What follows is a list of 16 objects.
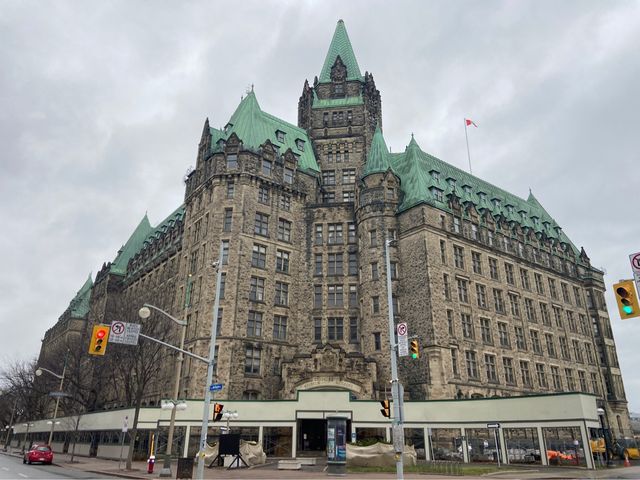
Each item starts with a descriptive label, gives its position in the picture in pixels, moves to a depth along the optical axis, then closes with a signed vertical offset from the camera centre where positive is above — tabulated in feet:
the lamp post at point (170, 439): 85.15 +0.88
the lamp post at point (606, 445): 115.55 +1.12
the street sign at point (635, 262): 48.55 +16.96
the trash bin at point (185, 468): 80.74 -3.51
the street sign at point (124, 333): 70.13 +14.58
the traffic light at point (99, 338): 66.69 +13.16
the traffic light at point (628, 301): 47.50 +13.13
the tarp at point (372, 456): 99.86 -1.70
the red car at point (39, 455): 129.70 -2.90
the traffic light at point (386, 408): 68.80 +5.02
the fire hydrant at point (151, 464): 97.15 -3.58
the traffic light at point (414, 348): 69.35 +12.88
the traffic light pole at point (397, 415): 65.00 +4.11
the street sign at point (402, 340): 74.79 +15.39
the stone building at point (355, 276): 150.41 +55.32
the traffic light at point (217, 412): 75.00 +4.59
